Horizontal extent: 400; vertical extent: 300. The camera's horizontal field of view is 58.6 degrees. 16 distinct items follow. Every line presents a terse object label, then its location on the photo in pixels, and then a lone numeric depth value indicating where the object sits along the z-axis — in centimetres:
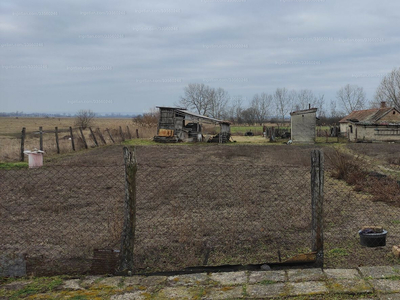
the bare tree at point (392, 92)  6331
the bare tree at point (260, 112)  10848
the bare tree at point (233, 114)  10906
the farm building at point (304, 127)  3266
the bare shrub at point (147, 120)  4538
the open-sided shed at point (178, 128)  3275
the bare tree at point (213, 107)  9862
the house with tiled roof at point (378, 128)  3394
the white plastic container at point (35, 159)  1495
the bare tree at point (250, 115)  10024
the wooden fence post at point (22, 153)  1773
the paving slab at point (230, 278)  416
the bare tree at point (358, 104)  9106
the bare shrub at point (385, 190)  853
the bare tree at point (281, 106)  11000
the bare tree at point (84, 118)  5091
